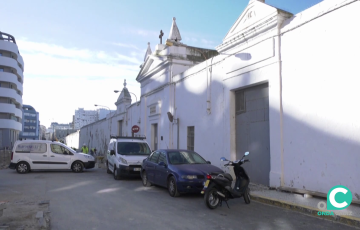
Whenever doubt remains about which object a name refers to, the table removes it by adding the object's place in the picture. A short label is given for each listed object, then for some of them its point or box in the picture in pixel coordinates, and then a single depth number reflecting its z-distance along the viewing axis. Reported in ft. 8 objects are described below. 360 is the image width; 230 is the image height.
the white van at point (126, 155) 43.55
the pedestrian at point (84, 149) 79.82
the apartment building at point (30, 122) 340.04
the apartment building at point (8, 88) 163.43
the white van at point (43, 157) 53.72
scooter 25.04
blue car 29.99
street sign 72.19
